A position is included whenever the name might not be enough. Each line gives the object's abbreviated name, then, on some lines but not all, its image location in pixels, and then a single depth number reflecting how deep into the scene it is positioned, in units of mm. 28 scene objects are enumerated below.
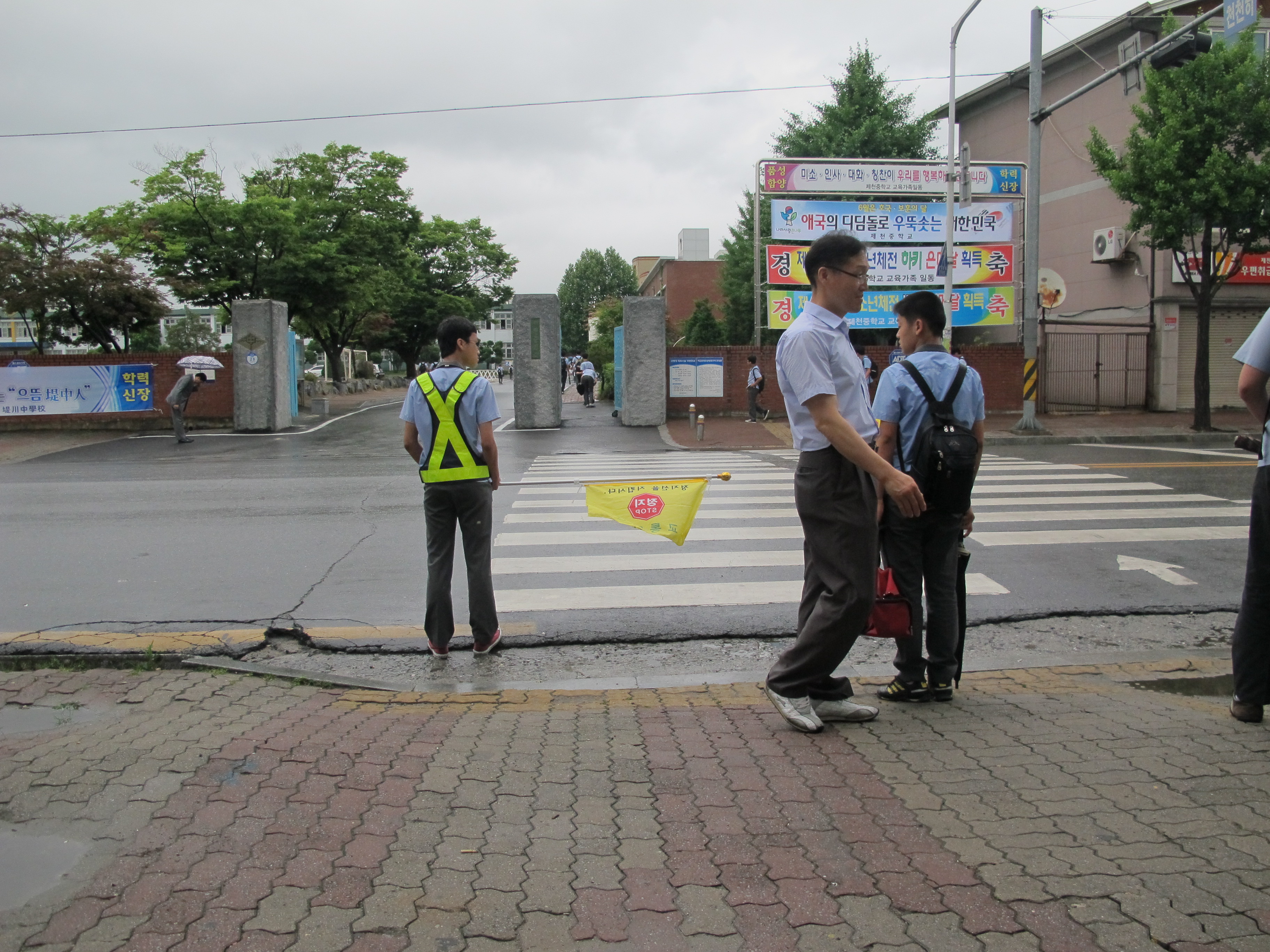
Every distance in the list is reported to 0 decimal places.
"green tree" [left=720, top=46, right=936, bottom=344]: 34719
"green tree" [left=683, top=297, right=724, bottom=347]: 37031
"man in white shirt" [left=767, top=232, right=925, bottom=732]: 3826
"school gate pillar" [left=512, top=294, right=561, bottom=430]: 23922
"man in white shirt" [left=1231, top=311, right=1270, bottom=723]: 3941
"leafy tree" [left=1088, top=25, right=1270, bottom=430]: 18266
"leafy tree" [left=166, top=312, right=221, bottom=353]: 38406
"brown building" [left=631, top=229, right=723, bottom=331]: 61406
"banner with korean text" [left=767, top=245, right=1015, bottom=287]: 25438
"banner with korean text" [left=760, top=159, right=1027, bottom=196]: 24766
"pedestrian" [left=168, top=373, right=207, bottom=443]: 20859
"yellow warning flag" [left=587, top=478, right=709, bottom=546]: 6152
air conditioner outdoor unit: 25531
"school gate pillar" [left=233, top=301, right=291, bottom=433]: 23297
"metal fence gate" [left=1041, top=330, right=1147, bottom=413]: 25344
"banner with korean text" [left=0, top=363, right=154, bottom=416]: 23109
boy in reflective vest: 5414
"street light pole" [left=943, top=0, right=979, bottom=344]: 20922
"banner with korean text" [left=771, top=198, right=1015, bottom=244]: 24891
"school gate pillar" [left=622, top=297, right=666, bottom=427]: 24078
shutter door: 24984
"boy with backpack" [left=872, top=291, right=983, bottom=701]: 4160
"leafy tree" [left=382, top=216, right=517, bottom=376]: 56219
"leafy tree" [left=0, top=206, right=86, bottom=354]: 24781
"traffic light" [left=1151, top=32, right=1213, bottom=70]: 14094
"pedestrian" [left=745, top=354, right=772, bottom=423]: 23781
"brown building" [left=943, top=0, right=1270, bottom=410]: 24797
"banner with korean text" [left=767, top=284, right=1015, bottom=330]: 25625
